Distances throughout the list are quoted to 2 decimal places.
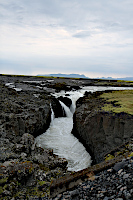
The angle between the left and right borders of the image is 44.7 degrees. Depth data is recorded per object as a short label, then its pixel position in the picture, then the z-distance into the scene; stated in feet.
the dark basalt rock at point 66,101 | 135.27
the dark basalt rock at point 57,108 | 124.26
